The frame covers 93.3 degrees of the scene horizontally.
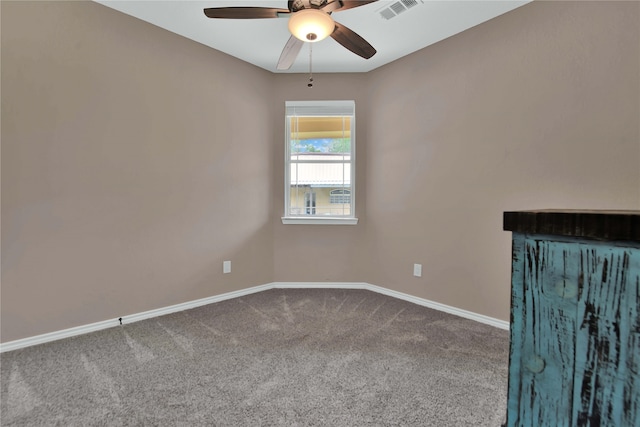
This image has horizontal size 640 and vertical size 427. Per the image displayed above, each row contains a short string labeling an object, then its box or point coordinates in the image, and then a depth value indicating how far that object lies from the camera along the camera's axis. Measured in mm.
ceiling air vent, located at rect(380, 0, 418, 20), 2225
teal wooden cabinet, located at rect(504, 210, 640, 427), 332
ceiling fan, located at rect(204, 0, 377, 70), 1780
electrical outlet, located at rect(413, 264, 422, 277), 2951
